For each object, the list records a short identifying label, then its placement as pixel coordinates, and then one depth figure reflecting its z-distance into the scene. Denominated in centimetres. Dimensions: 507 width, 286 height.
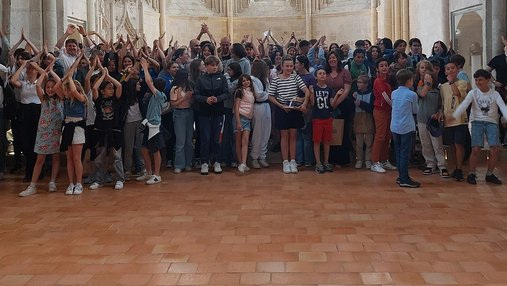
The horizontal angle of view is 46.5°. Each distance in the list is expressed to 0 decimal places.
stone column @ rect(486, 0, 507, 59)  948
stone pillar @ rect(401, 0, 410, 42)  1412
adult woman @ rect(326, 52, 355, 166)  773
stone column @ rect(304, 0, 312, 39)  1908
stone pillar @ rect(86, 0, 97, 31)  1178
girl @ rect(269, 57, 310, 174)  761
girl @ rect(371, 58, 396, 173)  738
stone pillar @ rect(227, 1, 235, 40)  1941
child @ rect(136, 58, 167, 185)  702
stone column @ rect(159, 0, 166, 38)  1770
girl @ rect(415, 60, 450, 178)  710
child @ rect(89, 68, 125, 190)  674
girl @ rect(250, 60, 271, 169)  774
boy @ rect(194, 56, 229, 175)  748
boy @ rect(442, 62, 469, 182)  679
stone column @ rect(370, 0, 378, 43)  1722
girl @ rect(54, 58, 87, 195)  648
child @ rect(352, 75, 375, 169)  762
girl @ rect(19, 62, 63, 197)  658
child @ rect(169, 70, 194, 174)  752
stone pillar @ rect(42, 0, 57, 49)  988
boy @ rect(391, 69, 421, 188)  647
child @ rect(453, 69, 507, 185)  650
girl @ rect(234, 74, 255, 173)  759
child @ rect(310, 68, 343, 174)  753
